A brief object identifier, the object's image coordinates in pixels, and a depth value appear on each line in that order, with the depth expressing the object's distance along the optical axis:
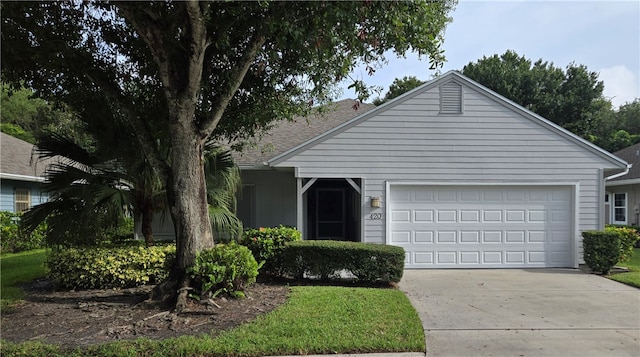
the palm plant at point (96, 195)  8.08
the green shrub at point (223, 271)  6.45
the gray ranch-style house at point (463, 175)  10.64
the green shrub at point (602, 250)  9.74
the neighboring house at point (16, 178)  15.02
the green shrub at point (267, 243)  8.56
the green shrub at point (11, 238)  13.14
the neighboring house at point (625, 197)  17.72
